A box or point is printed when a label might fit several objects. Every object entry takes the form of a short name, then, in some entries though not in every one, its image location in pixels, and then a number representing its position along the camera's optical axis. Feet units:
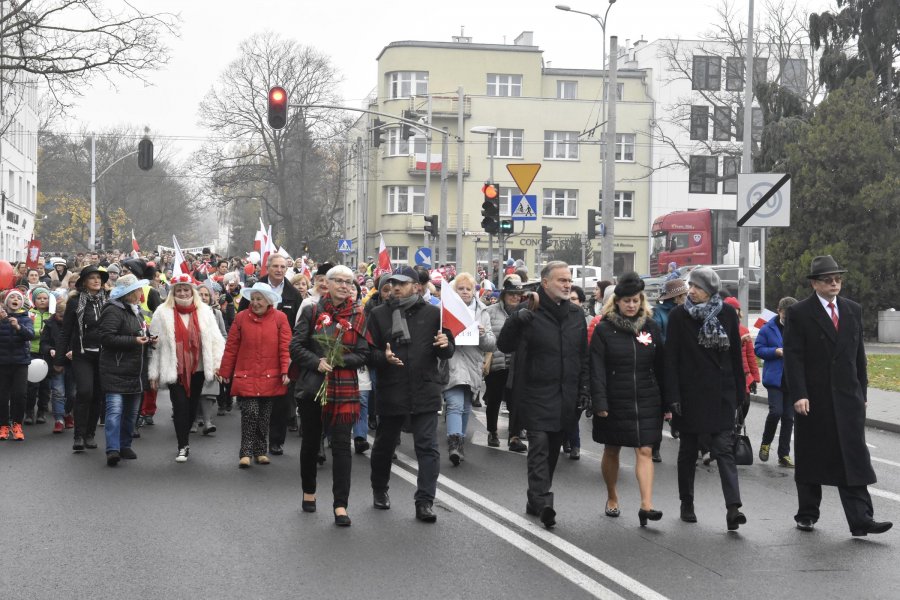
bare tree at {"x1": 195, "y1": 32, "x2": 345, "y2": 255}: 216.13
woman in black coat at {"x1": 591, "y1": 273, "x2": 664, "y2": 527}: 27.68
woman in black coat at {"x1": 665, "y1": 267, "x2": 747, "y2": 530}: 28.19
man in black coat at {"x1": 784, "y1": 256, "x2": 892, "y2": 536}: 27.32
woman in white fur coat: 37.91
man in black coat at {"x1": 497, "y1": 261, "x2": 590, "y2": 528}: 28.07
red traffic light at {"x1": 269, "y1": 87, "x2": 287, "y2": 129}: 75.70
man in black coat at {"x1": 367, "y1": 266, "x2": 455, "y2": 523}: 28.40
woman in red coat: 36.29
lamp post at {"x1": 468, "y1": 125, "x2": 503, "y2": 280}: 124.26
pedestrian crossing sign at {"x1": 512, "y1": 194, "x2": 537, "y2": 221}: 79.61
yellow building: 222.28
